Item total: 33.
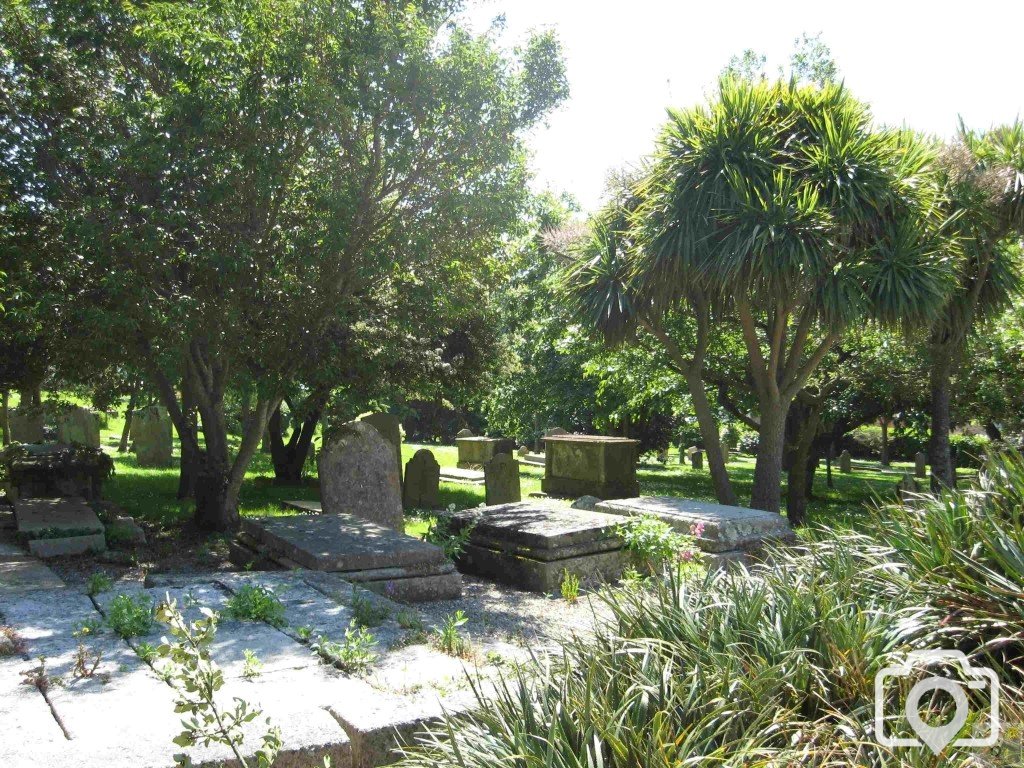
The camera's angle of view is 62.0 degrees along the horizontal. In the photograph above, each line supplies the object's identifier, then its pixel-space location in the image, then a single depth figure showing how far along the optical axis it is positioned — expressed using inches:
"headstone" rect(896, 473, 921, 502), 513.3
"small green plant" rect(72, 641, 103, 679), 152.5
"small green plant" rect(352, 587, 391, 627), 193.3
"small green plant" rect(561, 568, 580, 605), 272.7
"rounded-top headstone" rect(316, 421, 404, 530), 395.2
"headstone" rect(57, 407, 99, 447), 714.8
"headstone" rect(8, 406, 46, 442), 727.1
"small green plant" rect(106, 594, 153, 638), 177.5
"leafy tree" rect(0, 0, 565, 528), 319.9
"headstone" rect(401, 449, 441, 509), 540.1
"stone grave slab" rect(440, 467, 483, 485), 743.7
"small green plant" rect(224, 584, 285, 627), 194.5
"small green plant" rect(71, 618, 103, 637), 175.5
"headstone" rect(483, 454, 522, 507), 547.5
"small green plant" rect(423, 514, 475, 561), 299.7
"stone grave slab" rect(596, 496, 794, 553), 318.3
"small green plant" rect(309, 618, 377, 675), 161.1
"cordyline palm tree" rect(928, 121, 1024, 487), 458.9
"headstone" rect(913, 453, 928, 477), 1104.8
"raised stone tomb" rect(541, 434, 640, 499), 610.5
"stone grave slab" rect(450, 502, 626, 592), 290.0
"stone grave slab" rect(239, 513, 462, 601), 251.4
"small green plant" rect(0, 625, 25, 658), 165.3
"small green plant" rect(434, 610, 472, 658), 179.3
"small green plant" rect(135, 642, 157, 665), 155.8
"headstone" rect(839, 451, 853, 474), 1208.8
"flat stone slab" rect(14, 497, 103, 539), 317.1
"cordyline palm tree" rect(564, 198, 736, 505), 464.8
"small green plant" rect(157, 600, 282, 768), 99.6
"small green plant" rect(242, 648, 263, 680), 154.1
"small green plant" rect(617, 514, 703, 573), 300.2
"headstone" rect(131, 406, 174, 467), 716.7
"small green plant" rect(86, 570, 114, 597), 216.5
